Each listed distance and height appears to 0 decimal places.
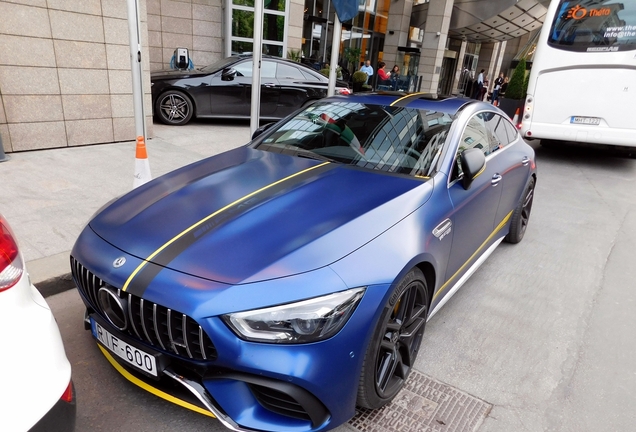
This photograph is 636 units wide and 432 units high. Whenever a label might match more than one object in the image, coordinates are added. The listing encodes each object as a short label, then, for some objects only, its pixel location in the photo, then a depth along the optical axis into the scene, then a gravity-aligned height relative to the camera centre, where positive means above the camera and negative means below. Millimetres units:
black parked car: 8859 -971
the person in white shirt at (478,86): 23359 -1269
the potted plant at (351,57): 19734 -297
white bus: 7914 -96
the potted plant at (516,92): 13430 -795
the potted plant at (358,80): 15492 -966
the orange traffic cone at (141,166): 4227 -1200
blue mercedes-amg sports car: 1796 -964
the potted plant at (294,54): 14065 -302
